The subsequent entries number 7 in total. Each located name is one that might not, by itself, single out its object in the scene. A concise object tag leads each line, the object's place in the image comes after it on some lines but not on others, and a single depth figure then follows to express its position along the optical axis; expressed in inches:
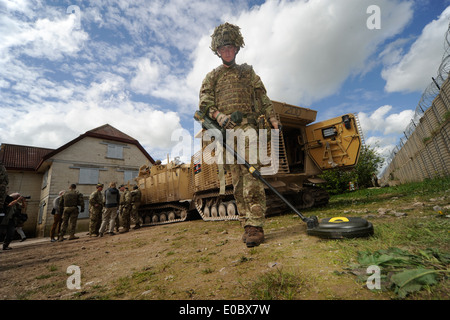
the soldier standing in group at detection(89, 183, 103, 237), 337.1
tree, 581.3
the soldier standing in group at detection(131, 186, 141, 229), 379.8
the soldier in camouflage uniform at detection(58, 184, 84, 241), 321.7
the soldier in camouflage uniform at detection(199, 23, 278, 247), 116.3
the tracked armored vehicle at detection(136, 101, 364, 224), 232.4
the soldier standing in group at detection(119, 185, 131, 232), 365.7
